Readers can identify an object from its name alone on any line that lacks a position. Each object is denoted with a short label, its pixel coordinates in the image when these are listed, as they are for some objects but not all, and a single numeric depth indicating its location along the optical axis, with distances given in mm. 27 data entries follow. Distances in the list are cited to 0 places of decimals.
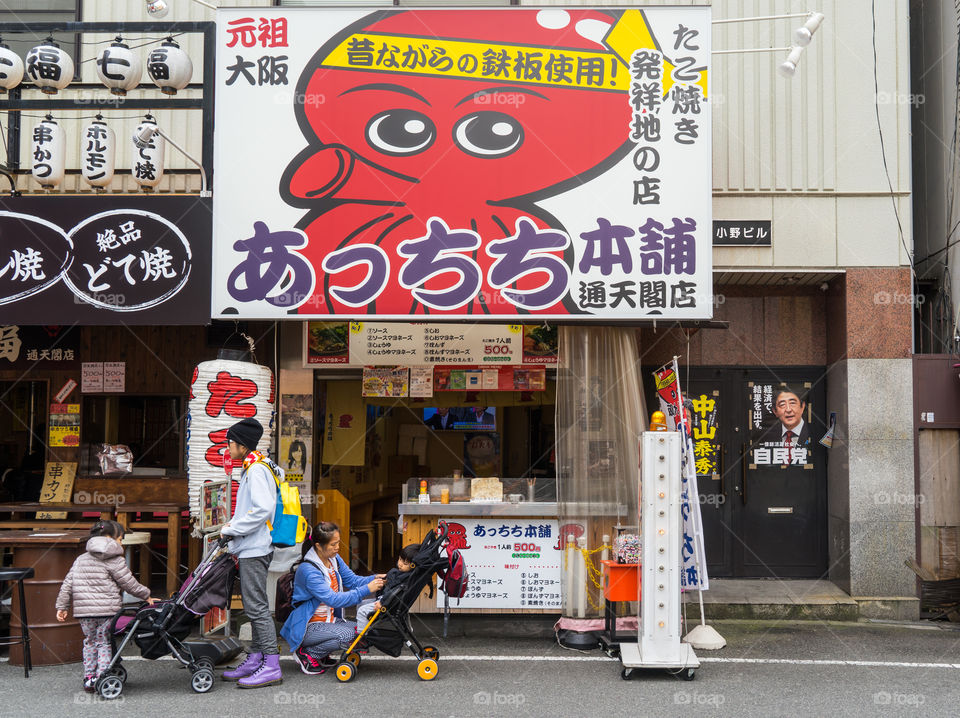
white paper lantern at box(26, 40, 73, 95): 9008
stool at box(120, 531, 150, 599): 9414
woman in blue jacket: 7422
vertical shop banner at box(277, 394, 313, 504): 10641
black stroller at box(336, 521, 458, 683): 7395
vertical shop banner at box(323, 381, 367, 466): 11320
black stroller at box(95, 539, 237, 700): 7102
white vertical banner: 8625
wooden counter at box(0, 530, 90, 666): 7812
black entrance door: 11055
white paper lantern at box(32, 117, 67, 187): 9211
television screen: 12242
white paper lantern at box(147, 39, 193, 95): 9047
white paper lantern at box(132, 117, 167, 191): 9367
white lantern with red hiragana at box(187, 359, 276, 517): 8805
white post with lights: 7473
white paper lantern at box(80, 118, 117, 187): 9305
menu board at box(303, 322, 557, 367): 10227
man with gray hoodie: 7395
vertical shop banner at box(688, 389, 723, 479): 11172
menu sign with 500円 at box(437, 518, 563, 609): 9266
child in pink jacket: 7160
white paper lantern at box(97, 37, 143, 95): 8977
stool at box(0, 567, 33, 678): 7473
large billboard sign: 8797
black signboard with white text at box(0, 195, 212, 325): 8812
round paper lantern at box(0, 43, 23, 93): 9078
